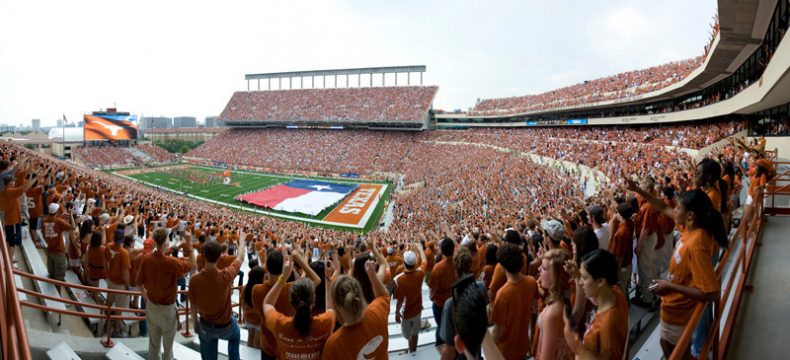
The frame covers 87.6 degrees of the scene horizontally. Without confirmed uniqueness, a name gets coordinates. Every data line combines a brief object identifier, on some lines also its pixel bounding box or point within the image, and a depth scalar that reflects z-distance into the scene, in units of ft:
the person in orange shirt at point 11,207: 20.85
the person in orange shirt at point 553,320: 8.96
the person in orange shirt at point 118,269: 19.54
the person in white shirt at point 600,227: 15.85
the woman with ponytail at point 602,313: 7.77
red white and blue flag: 112.88
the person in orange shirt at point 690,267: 9.49
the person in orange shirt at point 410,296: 16.49
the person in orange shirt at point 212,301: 13.42
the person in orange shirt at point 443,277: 16.34
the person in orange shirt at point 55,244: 22.22
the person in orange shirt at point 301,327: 9.12
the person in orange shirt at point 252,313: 13.96
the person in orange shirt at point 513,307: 10.99
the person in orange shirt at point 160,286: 14.60
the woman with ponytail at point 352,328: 8.84
